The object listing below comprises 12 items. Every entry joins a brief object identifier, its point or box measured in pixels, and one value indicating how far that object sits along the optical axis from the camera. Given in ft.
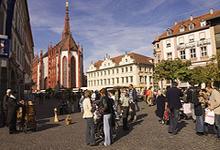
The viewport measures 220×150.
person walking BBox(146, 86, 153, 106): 50.67
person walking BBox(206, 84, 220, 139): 17.67
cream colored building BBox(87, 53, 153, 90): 142.20
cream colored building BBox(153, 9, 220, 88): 95.91
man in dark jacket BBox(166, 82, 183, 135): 20.31
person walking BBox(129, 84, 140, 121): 36.57
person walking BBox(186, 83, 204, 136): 19.60
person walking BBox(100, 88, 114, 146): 17.08
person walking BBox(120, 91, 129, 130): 23.14
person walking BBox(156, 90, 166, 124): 25.94
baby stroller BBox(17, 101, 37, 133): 23.65
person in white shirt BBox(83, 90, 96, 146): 17.20
